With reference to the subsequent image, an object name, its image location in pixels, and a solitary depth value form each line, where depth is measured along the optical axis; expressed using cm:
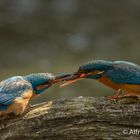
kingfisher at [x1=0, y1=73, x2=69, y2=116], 1266
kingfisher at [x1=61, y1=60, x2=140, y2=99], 1314
